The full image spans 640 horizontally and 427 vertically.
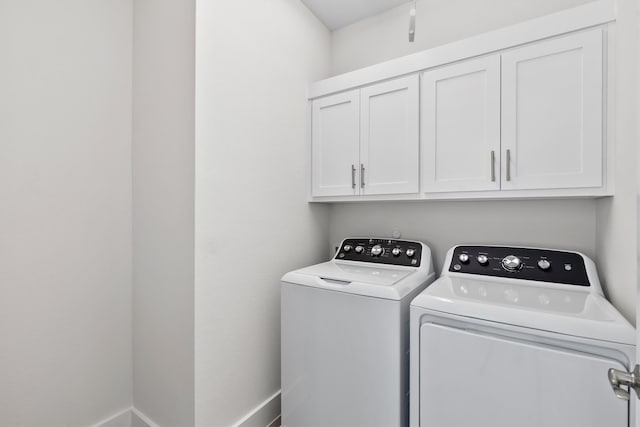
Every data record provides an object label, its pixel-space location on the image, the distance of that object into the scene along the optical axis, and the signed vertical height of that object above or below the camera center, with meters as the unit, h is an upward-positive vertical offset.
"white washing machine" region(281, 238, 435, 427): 1.28 -0.63
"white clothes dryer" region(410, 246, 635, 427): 0.92 -0.49
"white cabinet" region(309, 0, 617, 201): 1.25 +0.49
